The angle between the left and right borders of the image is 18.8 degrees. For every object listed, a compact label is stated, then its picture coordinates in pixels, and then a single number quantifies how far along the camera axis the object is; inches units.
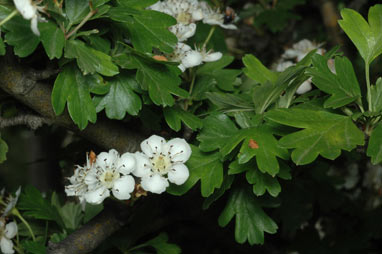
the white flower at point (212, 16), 14.9
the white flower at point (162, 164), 12.9
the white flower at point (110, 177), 12.9
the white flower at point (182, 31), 13.9
